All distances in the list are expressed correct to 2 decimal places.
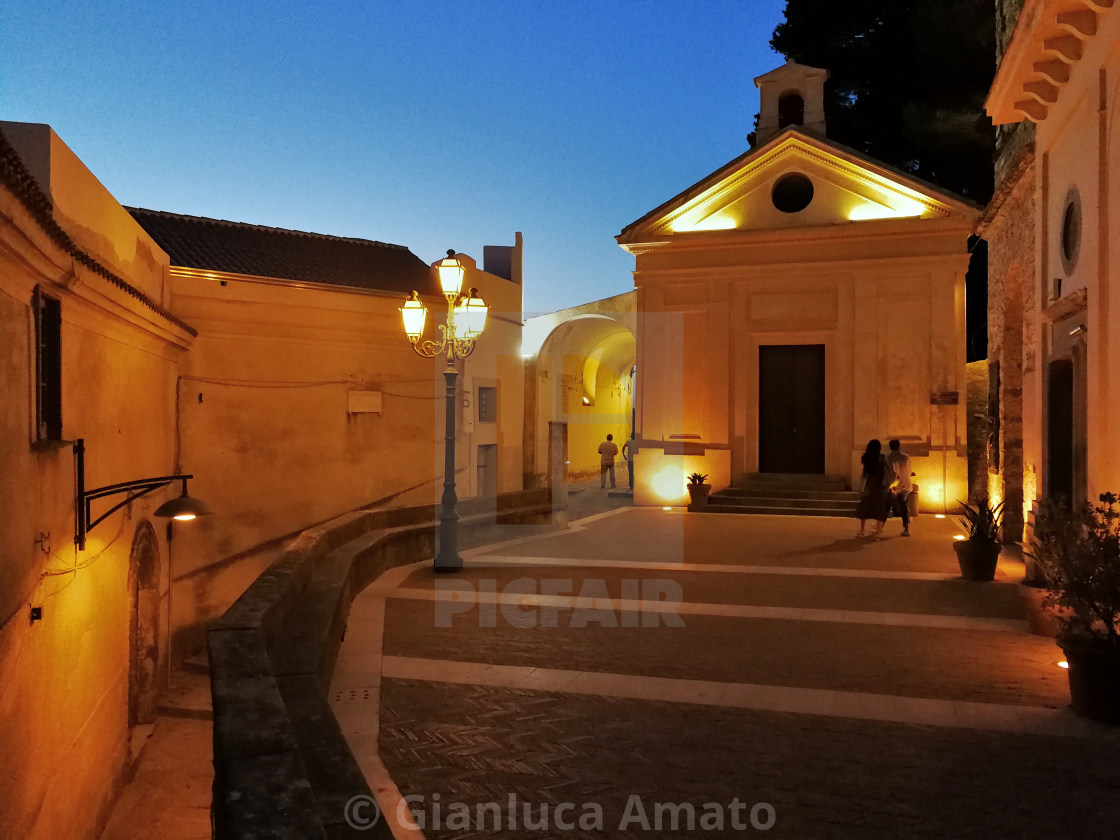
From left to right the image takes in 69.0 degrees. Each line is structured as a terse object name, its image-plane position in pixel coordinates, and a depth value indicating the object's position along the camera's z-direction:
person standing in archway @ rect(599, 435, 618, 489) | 25.31
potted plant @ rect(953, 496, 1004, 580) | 9.64
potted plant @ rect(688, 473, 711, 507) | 17.48
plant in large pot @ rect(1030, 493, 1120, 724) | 5.16
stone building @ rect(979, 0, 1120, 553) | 7.14
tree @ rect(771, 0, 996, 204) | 26.33
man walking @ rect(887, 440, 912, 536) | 13.71
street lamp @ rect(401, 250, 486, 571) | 10.20
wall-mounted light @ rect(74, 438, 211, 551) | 8.41
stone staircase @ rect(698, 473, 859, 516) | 16.53
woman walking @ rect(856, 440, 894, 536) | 12.91
